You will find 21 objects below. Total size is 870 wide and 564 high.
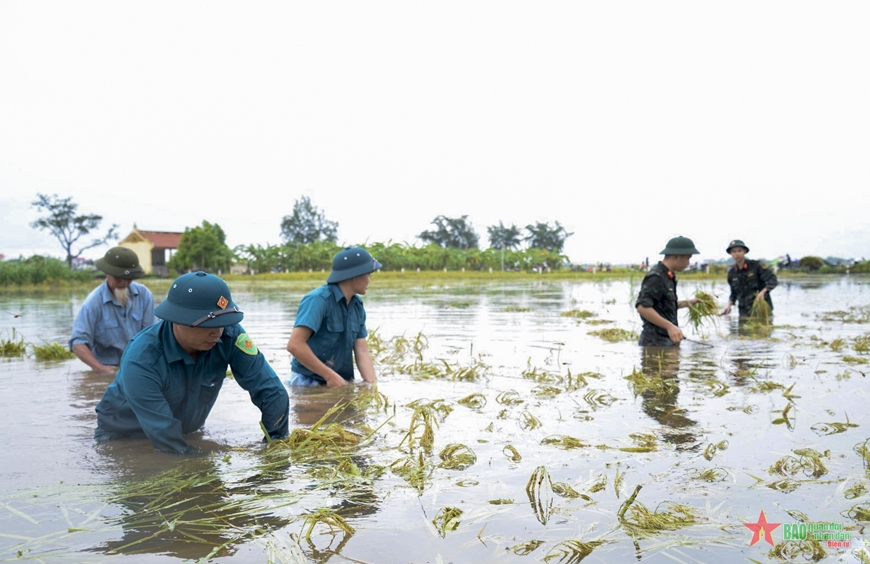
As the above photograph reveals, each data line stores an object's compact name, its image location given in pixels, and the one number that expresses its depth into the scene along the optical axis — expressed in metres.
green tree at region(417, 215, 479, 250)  88.06
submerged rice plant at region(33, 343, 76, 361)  8.47
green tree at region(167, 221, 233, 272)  50.16
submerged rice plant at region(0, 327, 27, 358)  8.86
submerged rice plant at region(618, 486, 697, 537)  2.94
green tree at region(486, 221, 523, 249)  86.69
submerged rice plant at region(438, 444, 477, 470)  3.88
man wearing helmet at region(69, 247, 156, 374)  6.29
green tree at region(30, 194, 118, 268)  62.44
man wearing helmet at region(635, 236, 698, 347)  7.69
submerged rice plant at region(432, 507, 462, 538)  2.99
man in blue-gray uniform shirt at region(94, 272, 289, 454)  3.49
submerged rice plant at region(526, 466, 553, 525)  3.17
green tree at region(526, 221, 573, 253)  85.38
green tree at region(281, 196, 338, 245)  93.00
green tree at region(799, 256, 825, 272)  54.56
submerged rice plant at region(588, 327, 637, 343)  9.94
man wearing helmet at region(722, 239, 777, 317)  10.90
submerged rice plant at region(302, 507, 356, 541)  2.93
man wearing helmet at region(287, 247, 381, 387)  5.30
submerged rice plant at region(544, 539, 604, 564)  2.73
